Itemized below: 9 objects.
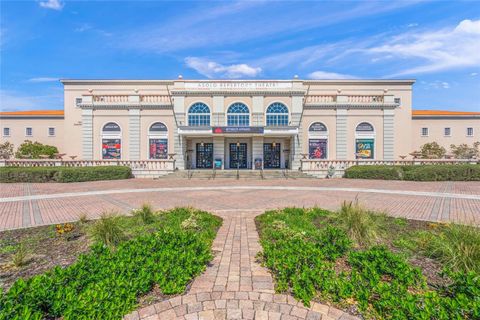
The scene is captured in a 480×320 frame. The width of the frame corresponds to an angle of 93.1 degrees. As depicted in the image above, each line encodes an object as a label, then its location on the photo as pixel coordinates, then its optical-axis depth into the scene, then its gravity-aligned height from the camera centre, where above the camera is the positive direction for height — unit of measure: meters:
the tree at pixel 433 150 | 27.76 +0.95
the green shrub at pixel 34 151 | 26.81 +0.97
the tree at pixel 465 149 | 29.65 +1.12
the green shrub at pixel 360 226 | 4.93 -1.57
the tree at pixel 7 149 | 30.34 +1.36
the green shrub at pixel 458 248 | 3.63 -1.57
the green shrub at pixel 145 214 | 6.52 -1.64
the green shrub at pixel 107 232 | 4.69 -1.56
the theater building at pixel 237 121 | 24.95 +4.14
